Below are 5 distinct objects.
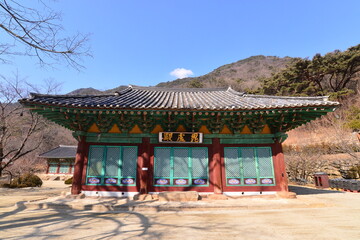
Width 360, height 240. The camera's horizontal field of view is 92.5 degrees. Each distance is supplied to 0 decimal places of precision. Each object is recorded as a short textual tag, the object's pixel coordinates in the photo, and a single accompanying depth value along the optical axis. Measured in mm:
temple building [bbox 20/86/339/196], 7648
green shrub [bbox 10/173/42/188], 15682
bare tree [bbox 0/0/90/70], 4688
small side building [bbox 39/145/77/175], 30562
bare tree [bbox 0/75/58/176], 13281
